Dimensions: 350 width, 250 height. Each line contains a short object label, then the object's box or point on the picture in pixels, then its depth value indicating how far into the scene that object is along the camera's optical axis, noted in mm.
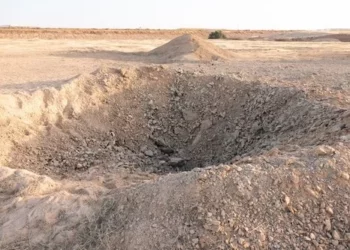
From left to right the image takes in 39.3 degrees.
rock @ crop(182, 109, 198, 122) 9602
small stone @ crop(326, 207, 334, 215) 4520
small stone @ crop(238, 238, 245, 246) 4301
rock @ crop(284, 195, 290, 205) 4555
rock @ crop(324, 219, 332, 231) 4438
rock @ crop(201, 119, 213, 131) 9320
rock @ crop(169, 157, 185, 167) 8695
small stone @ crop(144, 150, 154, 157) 8938
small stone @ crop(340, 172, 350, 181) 4732
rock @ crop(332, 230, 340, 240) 4389
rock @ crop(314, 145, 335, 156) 4996
